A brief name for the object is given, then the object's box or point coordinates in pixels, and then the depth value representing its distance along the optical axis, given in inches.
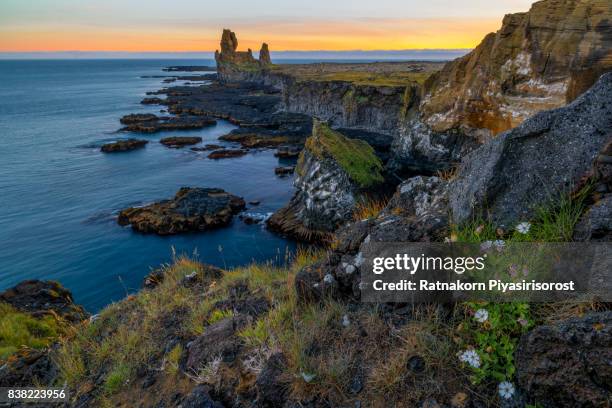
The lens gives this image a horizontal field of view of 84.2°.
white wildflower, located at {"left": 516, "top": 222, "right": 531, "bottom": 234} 136.9
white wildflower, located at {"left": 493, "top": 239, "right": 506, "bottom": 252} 137.9
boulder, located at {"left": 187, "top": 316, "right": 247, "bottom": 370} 189.4
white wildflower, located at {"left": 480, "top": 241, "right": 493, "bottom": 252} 139.2
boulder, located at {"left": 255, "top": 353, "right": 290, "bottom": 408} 151.8
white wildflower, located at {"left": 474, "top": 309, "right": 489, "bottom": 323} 125.0
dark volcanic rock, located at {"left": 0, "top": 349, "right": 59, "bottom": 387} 248.8
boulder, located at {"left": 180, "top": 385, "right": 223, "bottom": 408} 159.5
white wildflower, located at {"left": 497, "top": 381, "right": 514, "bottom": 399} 112.0
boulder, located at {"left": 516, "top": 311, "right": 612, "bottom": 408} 101.3
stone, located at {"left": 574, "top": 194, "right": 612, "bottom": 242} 129.0
